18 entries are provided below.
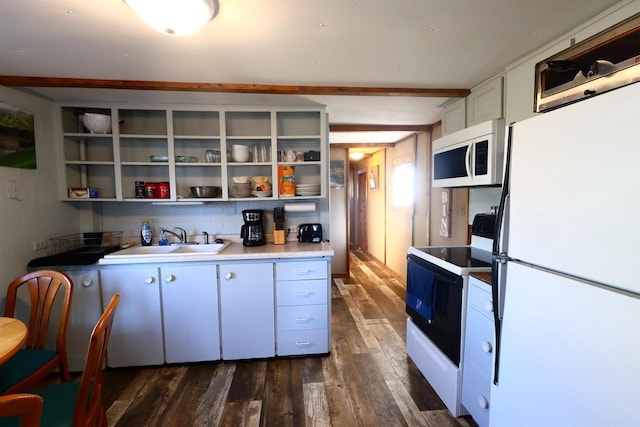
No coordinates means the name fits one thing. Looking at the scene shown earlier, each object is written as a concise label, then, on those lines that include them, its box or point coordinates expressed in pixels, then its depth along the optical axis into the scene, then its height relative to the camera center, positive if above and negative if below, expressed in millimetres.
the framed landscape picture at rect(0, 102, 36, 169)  1999 +480
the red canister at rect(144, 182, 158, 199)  2574 +92
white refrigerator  767 -235
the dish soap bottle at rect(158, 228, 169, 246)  2725 -387
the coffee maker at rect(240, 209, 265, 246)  2652 -276
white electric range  1719 -728
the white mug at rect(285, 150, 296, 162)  2719 +444
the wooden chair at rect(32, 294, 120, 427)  1115 -905
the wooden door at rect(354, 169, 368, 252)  6641 -289
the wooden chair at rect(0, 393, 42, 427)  750 -576
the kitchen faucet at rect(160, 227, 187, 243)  2768 -345
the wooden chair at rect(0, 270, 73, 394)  1522 -787
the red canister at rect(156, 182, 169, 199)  2607 +96
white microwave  1765 +309
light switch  2023 +84
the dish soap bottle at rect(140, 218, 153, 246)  2684 -325
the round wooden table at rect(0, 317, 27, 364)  1138 -612
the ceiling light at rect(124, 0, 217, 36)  1129 +798
